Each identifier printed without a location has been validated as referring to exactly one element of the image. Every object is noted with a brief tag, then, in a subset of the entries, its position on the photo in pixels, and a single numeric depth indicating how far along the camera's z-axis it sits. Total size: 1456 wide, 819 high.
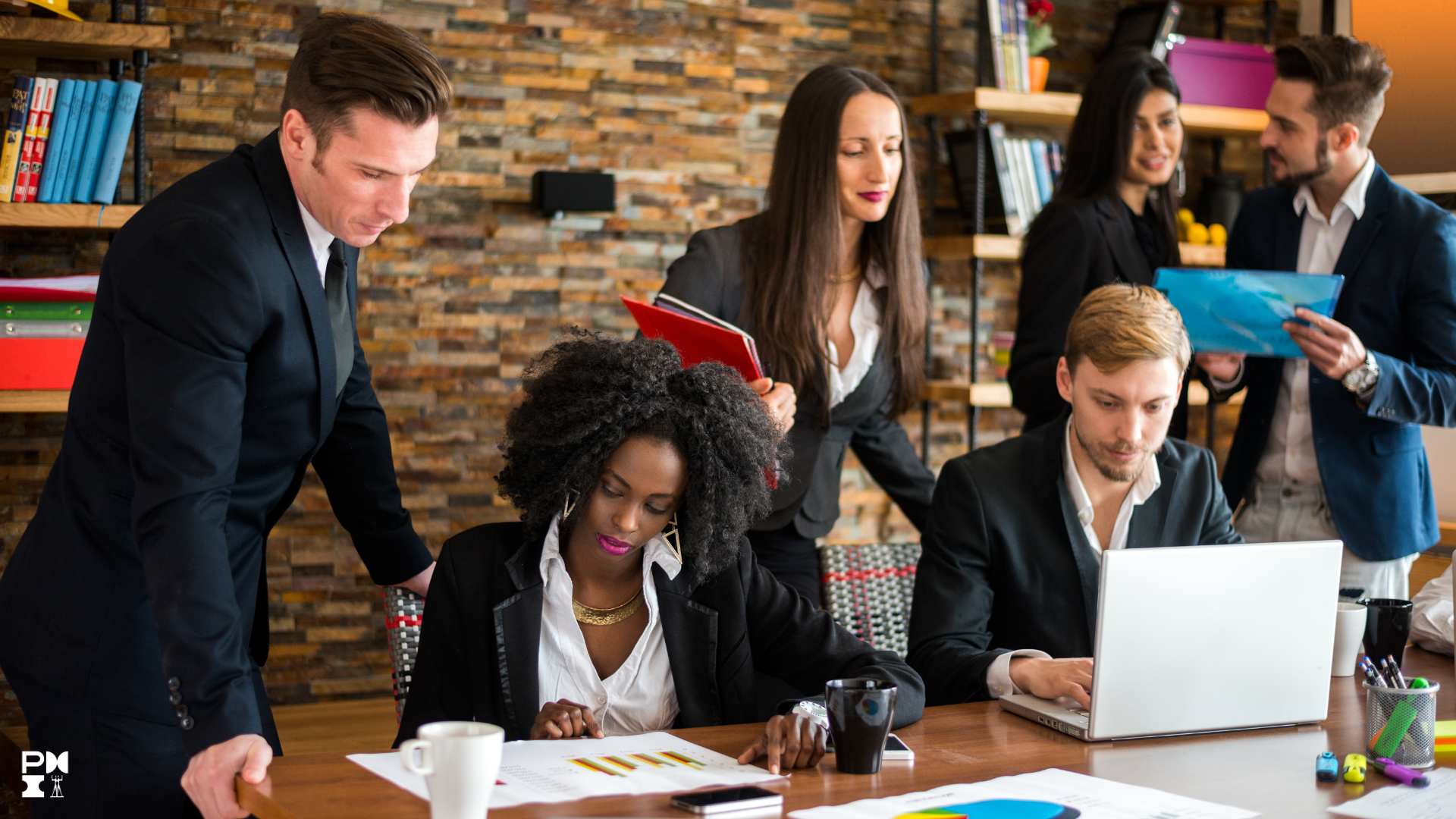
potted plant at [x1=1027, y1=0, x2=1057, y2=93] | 3.92
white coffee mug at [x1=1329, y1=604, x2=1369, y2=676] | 1.81
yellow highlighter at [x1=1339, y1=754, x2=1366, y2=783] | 1.36
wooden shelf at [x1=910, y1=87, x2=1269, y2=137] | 3.79
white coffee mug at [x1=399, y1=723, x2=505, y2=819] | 1.07
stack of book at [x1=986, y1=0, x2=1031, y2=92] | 3.84
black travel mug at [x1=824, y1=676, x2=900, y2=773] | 1.34
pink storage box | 4.10
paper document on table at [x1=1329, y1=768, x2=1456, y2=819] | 1.27
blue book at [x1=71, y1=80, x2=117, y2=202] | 2.99
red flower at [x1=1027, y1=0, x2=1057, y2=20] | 3.94
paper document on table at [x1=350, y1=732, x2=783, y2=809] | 1.28
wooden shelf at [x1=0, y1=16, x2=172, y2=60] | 2.93
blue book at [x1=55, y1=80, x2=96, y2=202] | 2.98
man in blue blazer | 2.53
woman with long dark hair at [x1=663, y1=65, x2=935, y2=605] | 2.43
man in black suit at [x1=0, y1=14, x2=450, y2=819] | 1.42
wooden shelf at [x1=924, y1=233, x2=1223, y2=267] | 3.83
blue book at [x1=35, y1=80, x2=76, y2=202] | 2.95
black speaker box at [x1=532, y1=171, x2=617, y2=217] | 3.57
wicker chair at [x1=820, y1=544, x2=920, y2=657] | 2.31
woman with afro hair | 1.70
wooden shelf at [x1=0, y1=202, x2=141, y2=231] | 2.93
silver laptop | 1.46
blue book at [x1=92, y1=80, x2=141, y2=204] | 2.99
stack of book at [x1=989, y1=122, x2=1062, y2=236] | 3.86
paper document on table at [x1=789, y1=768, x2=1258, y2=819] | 1.23
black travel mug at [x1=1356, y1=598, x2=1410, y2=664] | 1.81
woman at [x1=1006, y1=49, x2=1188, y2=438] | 2.66
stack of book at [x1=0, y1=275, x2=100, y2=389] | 2.90
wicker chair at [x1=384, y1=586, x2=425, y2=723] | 1.89
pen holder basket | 1.42
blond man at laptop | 1.95
